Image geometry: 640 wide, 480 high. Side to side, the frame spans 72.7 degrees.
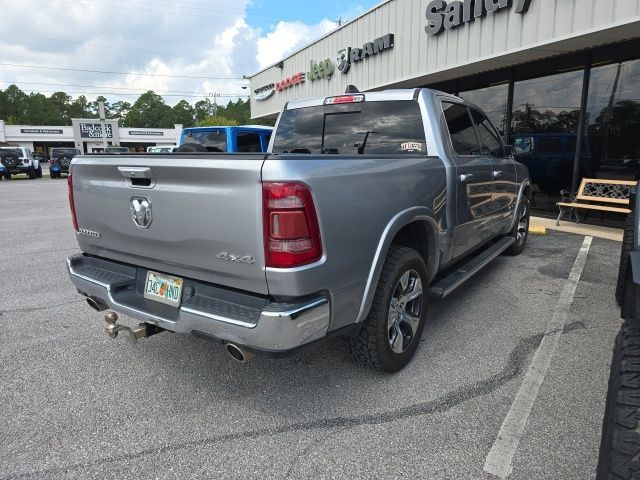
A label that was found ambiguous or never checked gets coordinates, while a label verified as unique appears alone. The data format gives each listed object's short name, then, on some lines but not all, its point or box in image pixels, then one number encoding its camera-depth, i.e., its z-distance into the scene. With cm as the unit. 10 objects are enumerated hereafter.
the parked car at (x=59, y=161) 2688
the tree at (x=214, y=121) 5072
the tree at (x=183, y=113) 12044
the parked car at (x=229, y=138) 931
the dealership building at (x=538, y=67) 728
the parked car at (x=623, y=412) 145
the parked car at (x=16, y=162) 2419
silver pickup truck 211
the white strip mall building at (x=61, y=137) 6119
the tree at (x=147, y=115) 11781
